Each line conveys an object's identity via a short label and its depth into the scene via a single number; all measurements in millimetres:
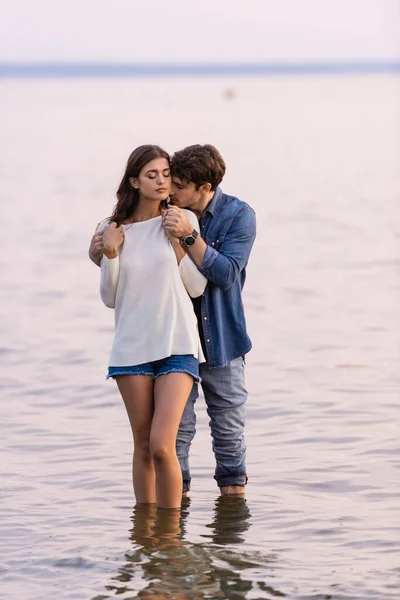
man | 11291
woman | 11194
